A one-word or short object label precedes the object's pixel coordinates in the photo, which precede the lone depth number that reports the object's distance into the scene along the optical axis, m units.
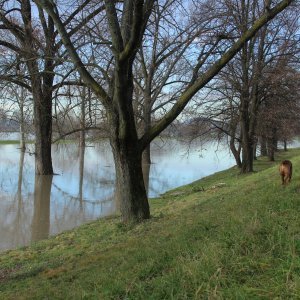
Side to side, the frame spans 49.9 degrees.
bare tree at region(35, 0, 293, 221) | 7.42
